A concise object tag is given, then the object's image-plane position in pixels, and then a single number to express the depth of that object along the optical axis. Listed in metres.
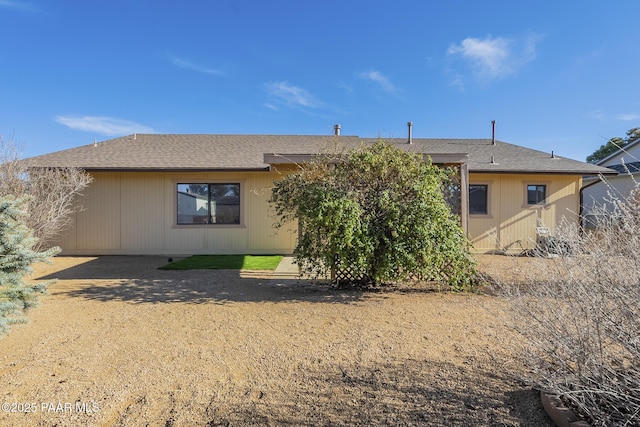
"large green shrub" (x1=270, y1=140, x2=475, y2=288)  5.29
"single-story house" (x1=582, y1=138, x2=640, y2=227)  13.66
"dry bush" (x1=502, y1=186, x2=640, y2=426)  1.83
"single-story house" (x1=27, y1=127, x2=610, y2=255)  10.60
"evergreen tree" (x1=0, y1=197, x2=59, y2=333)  2.98
